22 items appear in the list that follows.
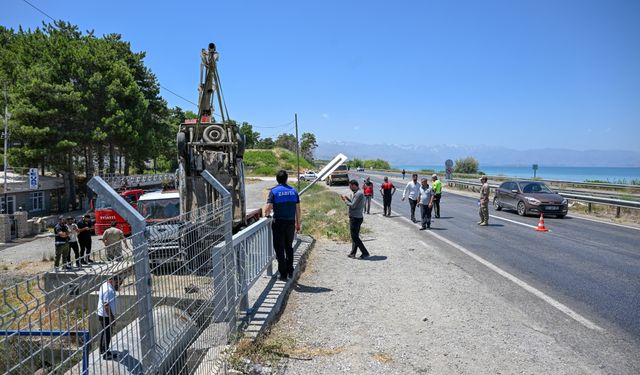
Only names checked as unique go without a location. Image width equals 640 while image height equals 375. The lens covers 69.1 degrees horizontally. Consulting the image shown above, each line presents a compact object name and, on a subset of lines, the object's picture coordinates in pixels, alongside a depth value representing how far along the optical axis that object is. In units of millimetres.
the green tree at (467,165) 82950
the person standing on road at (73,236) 13685
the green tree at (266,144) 130875
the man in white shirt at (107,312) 2461
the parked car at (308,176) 64412
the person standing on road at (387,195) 20641
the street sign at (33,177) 27961
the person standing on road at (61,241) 13109
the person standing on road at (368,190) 21703
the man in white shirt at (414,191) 17750
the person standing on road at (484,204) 16062
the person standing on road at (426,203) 15672
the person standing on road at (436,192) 19312
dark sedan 19328
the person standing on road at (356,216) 10891
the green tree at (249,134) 119144
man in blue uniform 7527
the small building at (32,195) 28375
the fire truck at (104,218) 17953
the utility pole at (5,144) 25938
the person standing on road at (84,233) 13609
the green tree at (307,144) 126688
